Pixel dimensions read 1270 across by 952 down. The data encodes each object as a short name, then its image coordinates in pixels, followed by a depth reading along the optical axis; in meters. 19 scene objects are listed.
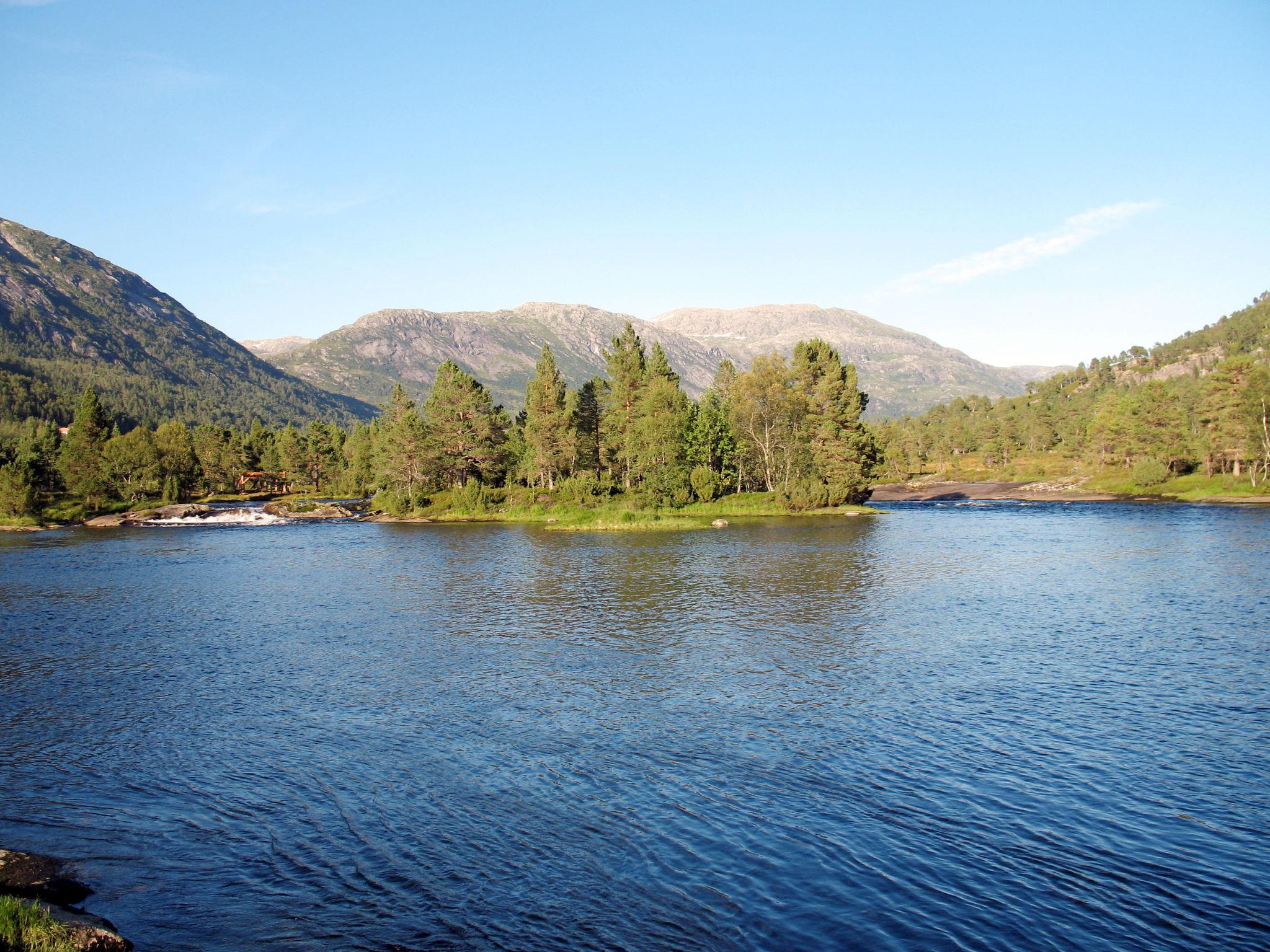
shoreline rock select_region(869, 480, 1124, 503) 139.25
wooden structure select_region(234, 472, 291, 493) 184.70
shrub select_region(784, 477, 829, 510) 114.56
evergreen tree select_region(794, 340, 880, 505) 116.31
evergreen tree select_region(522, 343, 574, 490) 116.56
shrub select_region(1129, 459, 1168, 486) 133.00
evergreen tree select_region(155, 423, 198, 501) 143.00
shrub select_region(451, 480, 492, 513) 119.31
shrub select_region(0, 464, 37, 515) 117.75
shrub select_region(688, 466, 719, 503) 115.12
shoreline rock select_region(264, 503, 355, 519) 125.62
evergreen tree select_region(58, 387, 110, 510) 130.25
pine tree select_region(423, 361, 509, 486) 122.69
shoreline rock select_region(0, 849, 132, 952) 12.77
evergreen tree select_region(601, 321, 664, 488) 120.19
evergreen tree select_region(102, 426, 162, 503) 134.12
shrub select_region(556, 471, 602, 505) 113.56
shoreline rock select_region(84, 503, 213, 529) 119.06
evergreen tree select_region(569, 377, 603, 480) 120.50
